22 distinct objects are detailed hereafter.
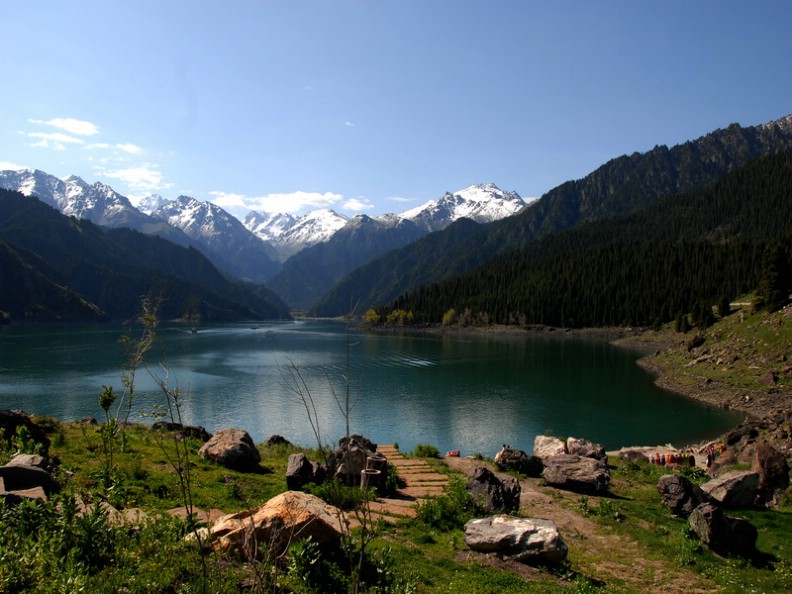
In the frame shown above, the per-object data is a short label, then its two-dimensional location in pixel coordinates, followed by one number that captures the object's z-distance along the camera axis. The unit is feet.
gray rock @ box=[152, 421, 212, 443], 81.25
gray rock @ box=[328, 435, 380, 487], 54.44
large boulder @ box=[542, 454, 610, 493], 65.46
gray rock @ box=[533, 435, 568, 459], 89.51
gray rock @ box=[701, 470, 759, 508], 58.90
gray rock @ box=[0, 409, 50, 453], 52.92
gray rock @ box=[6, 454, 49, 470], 38.70
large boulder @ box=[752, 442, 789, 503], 63.00
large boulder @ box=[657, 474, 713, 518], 55.83
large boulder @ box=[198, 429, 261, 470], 61.67
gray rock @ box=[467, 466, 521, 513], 50.70
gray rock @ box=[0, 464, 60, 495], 35.32
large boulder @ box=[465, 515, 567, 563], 38.73
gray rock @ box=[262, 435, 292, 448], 87.74
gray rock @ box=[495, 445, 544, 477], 74.38
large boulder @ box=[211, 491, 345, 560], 31.68
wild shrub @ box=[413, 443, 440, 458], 86.14
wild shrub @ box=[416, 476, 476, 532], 46.32
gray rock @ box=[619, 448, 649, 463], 106.11
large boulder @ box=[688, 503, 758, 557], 44.27
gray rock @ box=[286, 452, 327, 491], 51.19
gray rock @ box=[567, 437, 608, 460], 80.23
